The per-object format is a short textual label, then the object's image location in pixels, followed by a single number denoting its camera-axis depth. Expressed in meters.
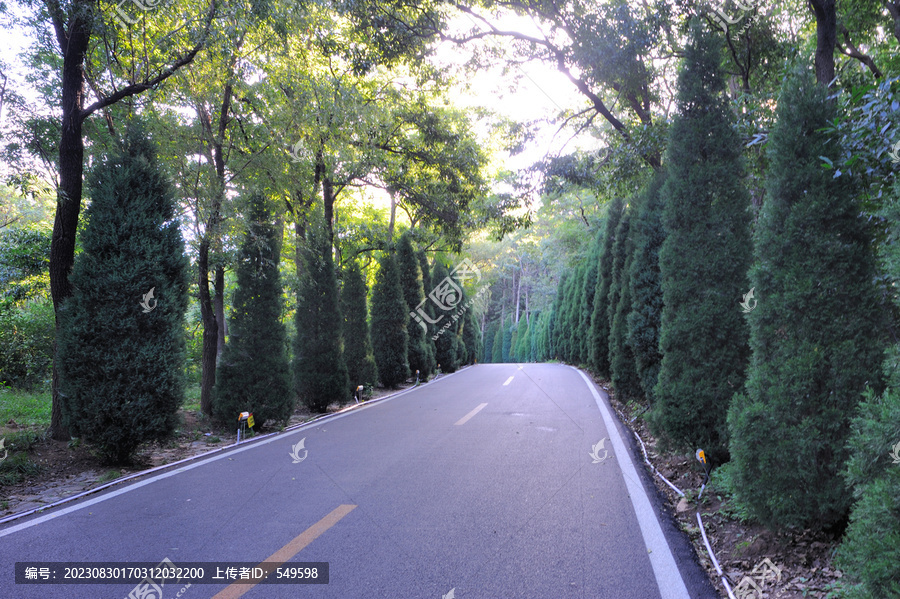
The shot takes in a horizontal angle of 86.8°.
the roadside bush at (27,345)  13.27
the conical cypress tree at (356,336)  13.89
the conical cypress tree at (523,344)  51.88
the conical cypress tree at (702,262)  5.21
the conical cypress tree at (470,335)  32.81
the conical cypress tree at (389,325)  16.19
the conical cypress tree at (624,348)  10.55
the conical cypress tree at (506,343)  62.78
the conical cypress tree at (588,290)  21.42
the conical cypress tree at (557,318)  34.94
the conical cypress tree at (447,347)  24.08
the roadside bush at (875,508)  2.18
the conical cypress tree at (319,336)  10.72
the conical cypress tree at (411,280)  19.47
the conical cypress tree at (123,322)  5.84
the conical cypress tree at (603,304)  14.59
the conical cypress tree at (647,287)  8.84
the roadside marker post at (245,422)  7.49
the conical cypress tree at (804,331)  3.26
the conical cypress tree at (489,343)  71.94
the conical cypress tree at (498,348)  66.91
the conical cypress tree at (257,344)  8.32
